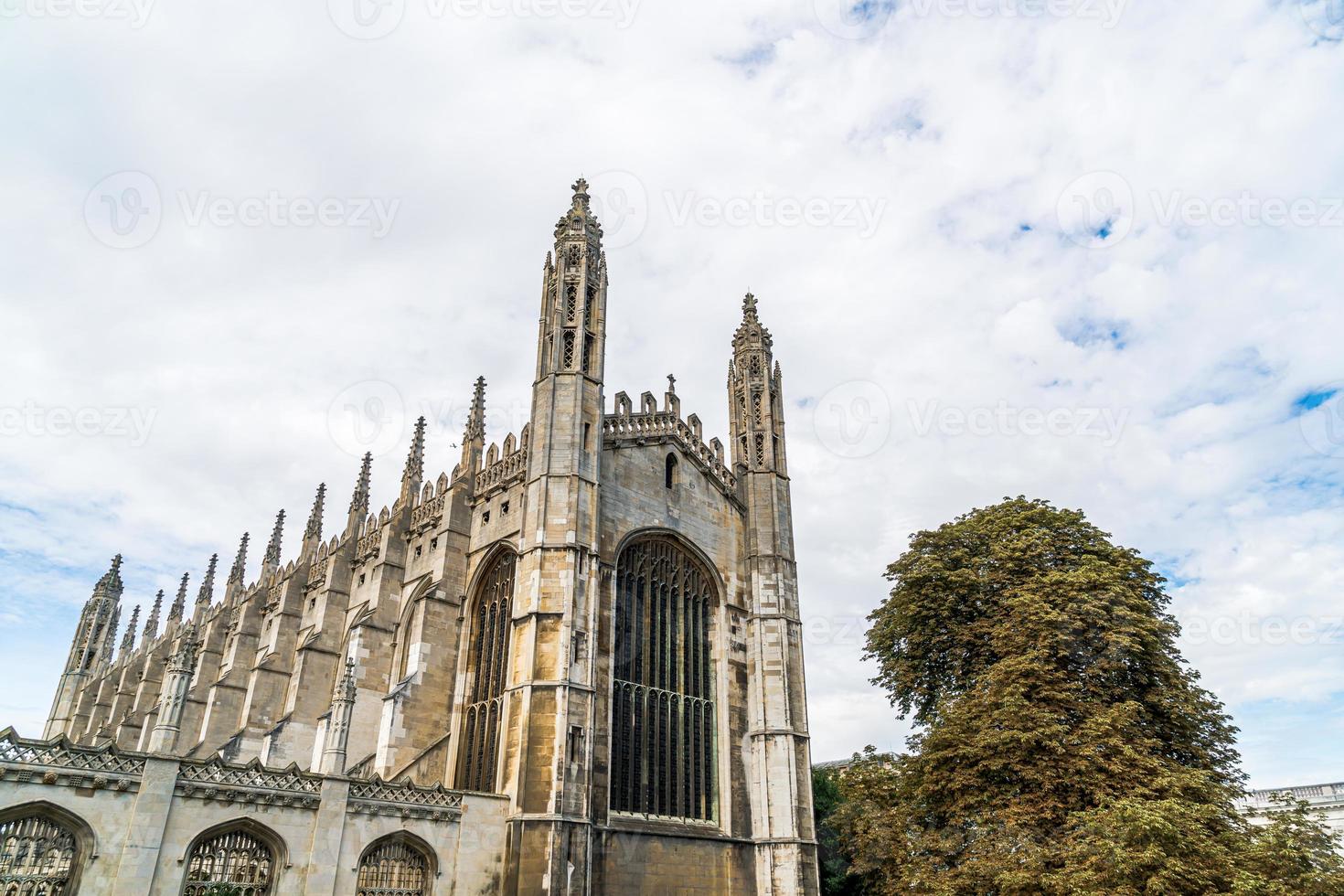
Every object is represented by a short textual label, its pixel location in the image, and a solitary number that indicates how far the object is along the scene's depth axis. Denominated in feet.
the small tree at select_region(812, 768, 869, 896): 98.07
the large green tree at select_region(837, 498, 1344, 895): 58.54
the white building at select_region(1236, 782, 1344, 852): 132.16
